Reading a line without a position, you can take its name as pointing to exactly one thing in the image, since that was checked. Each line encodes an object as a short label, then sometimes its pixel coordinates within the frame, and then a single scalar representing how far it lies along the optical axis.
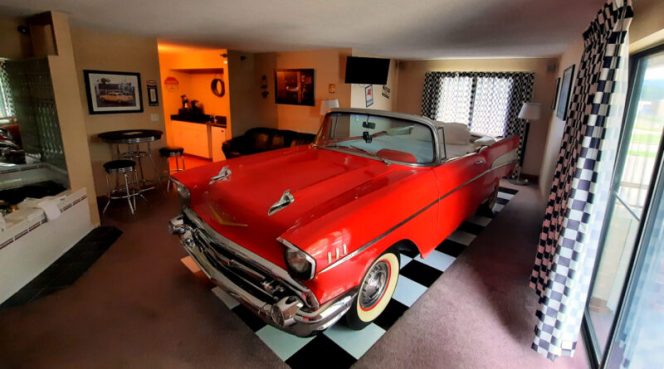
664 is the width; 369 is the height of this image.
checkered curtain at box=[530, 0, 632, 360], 1.58
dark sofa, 6.39
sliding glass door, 1.61
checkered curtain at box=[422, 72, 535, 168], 6.30
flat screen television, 5.68
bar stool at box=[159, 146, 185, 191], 5.22
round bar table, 4.32
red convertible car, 1.68
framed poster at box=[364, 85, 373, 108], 6.42
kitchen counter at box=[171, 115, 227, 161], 7.34
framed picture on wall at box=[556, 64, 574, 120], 3.72
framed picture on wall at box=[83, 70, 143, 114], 4.54
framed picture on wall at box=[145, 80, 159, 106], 5.08
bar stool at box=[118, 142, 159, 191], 4.86
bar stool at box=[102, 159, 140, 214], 4.04
